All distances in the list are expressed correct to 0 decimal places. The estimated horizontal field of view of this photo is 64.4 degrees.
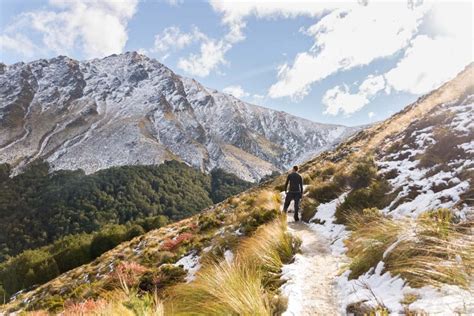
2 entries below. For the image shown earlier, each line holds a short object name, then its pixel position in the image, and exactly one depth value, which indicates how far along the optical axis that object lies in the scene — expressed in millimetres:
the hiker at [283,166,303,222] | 15648
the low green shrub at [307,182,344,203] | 16203
